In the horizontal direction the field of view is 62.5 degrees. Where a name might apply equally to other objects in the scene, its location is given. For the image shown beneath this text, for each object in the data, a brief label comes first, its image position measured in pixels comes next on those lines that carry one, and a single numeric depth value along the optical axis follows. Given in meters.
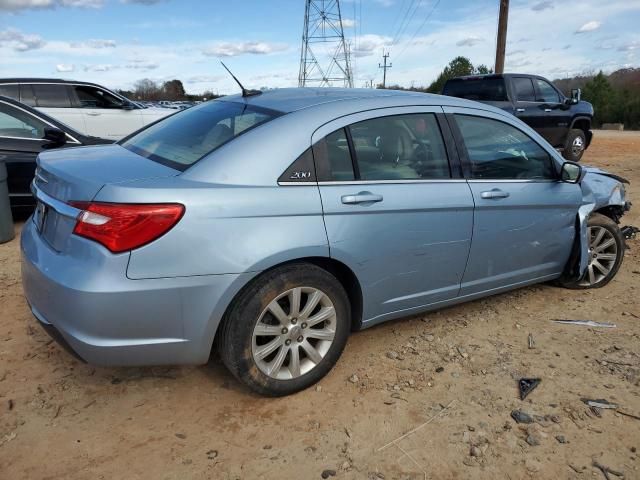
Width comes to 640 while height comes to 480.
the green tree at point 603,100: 31.41
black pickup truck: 10.49
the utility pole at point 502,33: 17.34
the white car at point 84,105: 8.45
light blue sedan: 2.38
